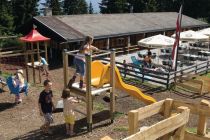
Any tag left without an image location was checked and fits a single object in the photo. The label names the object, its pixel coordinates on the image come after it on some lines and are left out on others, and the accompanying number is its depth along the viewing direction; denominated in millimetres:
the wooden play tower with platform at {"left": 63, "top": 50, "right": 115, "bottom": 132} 9488
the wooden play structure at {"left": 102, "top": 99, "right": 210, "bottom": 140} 4112
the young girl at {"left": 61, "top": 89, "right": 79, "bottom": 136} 9162
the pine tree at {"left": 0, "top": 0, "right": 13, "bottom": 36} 42419
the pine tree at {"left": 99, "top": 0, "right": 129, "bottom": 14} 53625
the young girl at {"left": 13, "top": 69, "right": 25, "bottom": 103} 11719
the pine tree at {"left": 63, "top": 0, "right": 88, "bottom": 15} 66312
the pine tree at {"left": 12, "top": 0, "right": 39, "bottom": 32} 47500
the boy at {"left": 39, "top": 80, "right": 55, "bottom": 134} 8898
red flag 16000
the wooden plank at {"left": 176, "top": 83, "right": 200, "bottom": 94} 16112
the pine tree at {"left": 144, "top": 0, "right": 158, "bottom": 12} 53253
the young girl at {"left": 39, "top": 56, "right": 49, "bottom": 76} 16609
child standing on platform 10102
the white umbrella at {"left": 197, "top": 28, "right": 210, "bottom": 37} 28138
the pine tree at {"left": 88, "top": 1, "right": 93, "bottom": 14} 78062
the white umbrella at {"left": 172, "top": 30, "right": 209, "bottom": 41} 23562
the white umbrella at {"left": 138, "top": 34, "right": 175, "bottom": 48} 19433
